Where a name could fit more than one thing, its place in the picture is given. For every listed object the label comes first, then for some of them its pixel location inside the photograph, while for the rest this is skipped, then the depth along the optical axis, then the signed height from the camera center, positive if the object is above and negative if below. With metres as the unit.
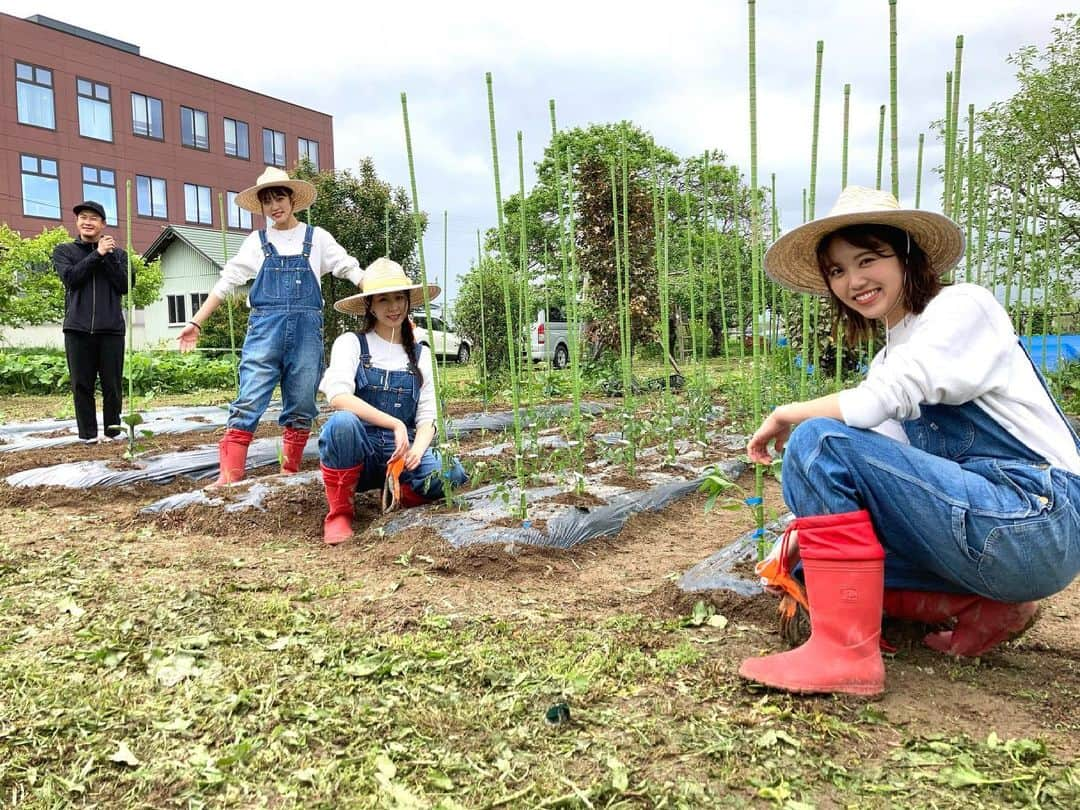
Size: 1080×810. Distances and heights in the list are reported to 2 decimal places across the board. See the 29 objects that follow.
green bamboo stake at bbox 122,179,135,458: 3.52 -0.35
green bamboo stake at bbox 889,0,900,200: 1.69 +0.57
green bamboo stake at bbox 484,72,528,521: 2.41 +0.15
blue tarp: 6.33 -0.19
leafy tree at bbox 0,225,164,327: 10.40 +0.98
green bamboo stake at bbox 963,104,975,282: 2.33 +0.54
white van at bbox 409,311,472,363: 13.02 -0.10
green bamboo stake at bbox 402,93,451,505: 2.40 +0.40
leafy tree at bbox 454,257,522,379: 9.15 +0.34
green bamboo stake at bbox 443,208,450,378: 4.31 +0.55
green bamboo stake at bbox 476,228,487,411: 5.72 -0.36
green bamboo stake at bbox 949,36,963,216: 1.87 +0.61
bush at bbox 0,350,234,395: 8.58 -0.31
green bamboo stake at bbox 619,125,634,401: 3.07 +0.52
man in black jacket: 4.16 +0.21
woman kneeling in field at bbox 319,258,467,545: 2.53 -0.23
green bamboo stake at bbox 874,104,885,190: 2.25 +0.60
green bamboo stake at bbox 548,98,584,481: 2.85 +0.08
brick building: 17.64 +5.86
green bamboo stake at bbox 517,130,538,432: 2.65 +0.25
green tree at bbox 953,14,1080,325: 6.48 +2.04
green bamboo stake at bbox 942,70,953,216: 1.97 +0.48
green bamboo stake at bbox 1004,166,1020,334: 3.52 +0.53
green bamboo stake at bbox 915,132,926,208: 2.44 +0.54
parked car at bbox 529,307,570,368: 12.97 -0.13
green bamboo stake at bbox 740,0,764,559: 1.79 +0.39
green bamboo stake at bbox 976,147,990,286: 3.04 +0.52
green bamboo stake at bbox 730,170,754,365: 3.29 +0.36
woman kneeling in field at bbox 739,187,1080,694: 1.27 -0.24
